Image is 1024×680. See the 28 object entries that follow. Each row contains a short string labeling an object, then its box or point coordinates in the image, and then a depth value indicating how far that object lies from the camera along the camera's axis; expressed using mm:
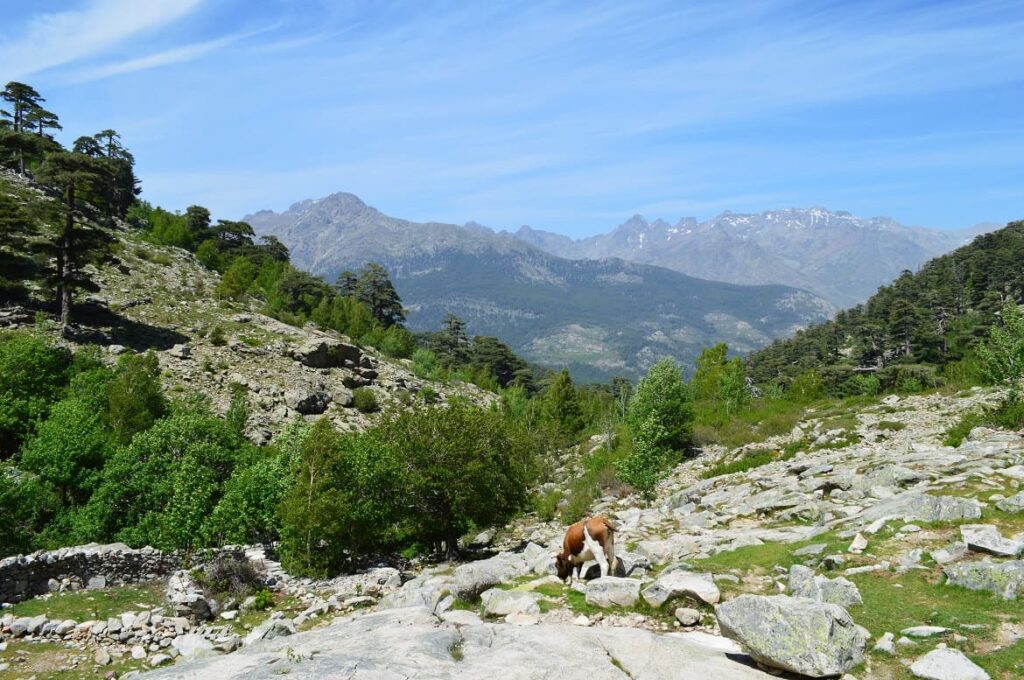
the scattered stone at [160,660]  16438
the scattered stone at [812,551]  14641
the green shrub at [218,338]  65312
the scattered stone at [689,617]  11273
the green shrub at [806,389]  78250
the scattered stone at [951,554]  12562
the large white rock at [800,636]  8781
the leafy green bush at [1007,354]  32062
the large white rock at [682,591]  11914
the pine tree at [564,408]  77062
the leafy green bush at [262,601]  21141
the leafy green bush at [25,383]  39156
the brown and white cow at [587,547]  14422
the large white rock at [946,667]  8250
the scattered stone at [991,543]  12094
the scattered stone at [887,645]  9289
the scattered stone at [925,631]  9586
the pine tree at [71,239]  55406
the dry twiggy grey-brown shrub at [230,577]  22172
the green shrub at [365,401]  66125
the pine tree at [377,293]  128875
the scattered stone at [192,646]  14859
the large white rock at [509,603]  12555
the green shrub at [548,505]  38219
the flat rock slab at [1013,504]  14612
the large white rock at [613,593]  12289
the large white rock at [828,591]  11211
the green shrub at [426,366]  87756
